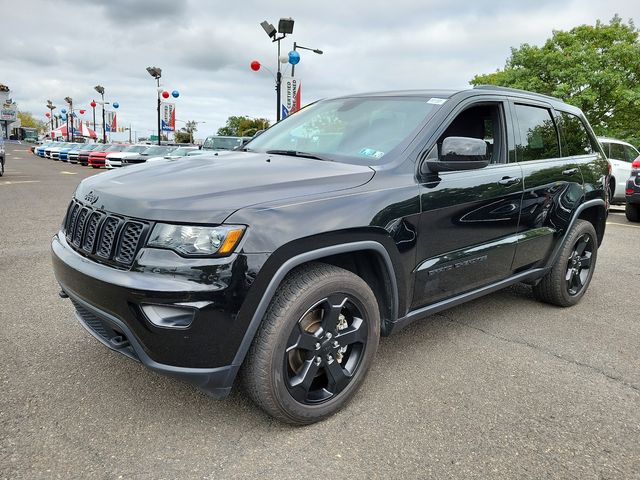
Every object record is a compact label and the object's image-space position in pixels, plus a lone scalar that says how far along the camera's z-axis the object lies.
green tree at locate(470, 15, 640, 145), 23.50
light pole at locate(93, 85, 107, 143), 50.06
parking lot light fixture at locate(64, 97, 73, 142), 70.62
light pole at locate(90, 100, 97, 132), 61.03
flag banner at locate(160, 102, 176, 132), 40.19
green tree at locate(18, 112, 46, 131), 148.85
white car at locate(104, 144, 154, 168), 25.31
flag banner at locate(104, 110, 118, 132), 65.90
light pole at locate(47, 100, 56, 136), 90.38
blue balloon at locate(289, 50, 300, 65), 16.83
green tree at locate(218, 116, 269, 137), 82.62
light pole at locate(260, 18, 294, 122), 16.66
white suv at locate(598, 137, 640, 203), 12.00
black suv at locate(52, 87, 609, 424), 2.08
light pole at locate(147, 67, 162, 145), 31.43
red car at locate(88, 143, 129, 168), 28.14
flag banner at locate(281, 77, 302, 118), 17.12
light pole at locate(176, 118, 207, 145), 107.44
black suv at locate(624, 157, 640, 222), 9.76
